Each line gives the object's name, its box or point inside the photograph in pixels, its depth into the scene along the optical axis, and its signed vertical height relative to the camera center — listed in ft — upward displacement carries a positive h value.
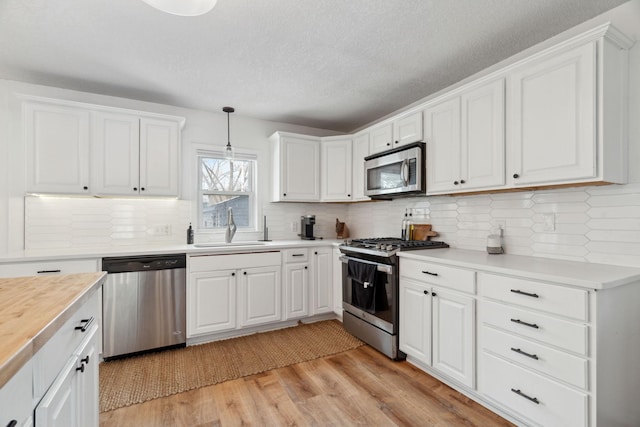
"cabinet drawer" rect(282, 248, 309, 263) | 10.95 -1.54
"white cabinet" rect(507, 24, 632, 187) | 5.50 +2.00
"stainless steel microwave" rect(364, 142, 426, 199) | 8.98 +1.34
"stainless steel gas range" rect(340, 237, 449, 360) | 8.44 -2.29
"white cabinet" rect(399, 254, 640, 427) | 4.79 -2.35
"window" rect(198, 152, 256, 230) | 11.94 +0.95
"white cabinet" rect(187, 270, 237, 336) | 9.44 -2.85
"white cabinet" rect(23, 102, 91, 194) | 8.55 +1.90
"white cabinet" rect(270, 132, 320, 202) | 12.16 +1.89
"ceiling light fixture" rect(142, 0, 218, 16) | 4.22 +2.93
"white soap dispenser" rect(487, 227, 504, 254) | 7.80 -0.78
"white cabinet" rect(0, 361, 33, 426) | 2.06 -1.37
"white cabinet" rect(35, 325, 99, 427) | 2.88 -2.08
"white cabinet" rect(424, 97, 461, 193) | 8.07 +1.92
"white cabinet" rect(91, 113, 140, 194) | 9.25 +1.86
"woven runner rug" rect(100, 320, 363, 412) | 7.14 -4.17
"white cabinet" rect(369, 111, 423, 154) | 9.27 +2.70
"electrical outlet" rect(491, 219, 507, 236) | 7.98 -0.30
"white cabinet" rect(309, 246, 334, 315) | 11.43 -2.57
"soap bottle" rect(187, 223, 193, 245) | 11.05 -0.85
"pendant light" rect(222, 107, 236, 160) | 10.92 +2.25
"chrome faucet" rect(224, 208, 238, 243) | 11.27 -0.60
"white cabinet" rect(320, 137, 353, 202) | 12.41 +1.85
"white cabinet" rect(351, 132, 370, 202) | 11.62 +1.98
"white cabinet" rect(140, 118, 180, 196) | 9.82 +1.85
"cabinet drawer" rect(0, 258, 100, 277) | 7.42 -1.41
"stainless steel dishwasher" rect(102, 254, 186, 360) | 8.45 -2.66
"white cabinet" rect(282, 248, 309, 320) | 10.93 -2.55
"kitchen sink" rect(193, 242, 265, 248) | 10.89 -1.13
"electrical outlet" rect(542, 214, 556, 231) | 6.97 -0.19
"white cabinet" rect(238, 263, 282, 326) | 10.18 -2.84
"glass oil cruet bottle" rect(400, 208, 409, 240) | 10.53 -0.55
